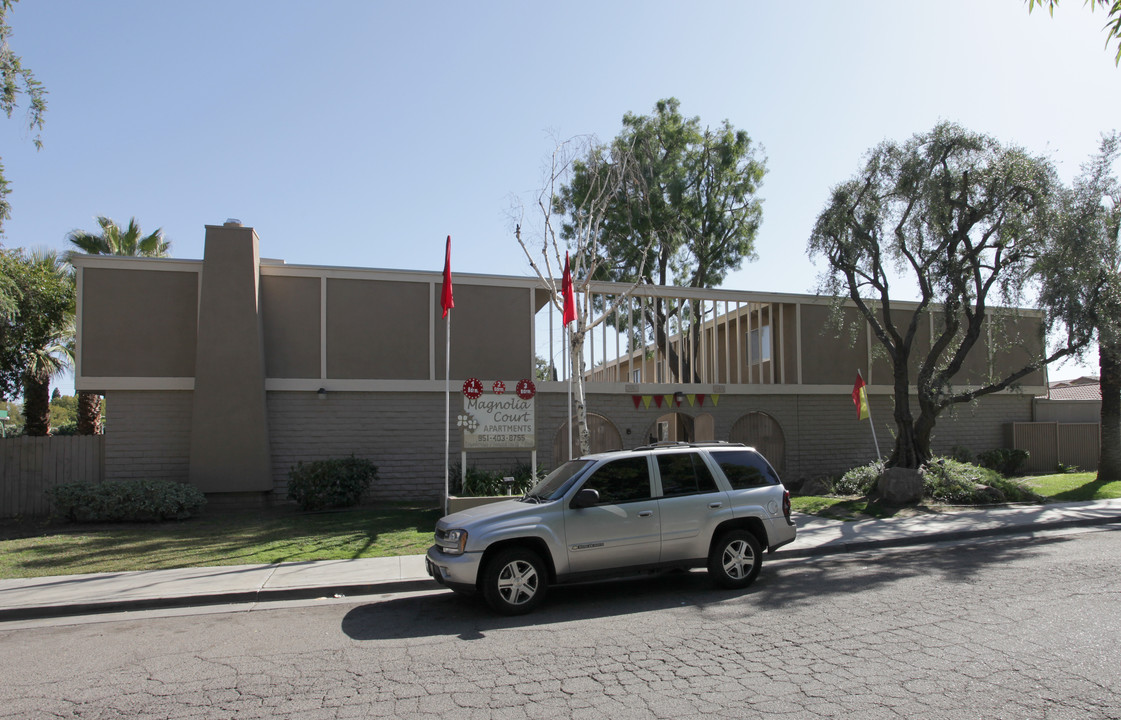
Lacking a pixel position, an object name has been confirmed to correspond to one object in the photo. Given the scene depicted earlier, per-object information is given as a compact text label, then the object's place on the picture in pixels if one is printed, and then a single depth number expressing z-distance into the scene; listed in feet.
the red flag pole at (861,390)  64.69
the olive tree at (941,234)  55.31
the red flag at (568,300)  50.83
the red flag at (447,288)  48.83
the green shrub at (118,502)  48.06
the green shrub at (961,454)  74.02
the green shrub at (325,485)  52.85
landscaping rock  52.54
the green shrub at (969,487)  53.21
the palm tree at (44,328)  73.26
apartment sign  48.62
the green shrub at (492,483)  50.03
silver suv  25.03
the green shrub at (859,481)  59.26
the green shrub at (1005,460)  75.41
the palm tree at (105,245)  76.64
